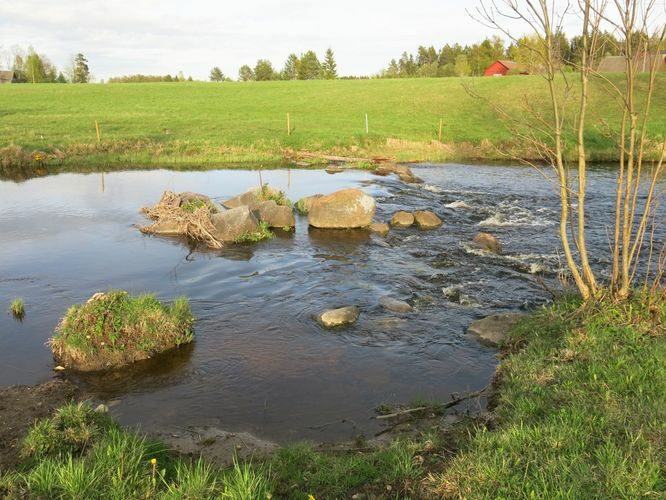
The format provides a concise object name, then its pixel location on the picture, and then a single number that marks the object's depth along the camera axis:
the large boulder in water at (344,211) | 18.97
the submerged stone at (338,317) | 11.22
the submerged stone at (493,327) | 10.12
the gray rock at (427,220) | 19.33
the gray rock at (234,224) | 17.88
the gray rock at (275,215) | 19.41
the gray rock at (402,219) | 19.52
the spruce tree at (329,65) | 123.00
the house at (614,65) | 81.39
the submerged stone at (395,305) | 11.85
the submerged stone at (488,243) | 16.22
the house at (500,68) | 96.71
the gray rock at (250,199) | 20.93
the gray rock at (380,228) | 18.53
